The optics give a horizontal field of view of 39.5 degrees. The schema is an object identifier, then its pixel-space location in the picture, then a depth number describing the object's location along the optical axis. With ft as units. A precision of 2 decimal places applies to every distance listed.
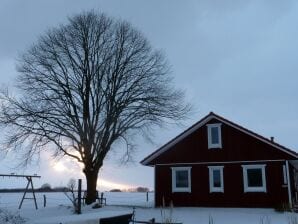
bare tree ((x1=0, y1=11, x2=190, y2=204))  103.09
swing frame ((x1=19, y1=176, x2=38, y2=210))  111.14
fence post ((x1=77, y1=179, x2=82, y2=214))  75.31
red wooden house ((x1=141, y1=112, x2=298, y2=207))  87.04
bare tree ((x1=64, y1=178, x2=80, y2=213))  82.61
